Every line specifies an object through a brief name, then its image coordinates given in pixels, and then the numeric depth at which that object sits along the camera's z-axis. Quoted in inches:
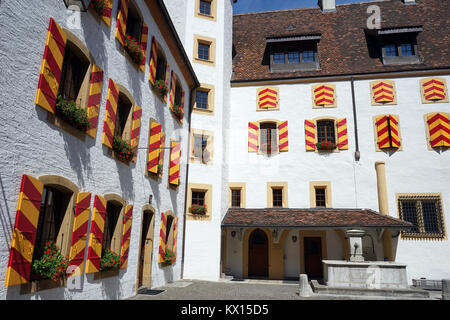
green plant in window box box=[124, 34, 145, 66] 362.3
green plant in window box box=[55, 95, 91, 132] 247.0
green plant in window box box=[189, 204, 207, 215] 587.8
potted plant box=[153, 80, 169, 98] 446.9
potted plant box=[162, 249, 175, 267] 479.3
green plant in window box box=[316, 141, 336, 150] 644.7
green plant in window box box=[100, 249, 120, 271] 309.3
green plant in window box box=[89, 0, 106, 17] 292.6
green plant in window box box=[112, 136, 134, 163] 334.2
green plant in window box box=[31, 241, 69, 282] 221.1
